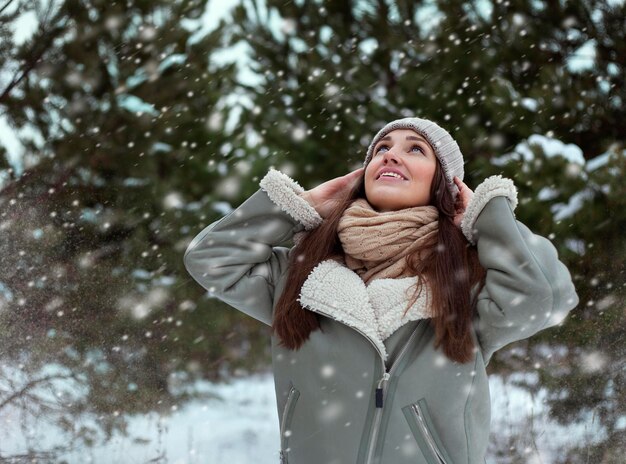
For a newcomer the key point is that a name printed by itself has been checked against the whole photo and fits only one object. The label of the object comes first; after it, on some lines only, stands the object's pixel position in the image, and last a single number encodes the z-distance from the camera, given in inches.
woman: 51.2
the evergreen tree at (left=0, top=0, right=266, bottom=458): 127.6
